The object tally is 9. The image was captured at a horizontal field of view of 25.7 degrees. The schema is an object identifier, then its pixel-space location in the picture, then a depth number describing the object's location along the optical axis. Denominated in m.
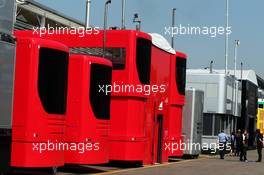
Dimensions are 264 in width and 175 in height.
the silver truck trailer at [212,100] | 35.22
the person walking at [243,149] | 30.09
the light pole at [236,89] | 39.75
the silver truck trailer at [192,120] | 28.31
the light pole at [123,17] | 21.92
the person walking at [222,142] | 31.43
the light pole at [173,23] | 26.50
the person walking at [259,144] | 29.86
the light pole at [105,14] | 19.55
